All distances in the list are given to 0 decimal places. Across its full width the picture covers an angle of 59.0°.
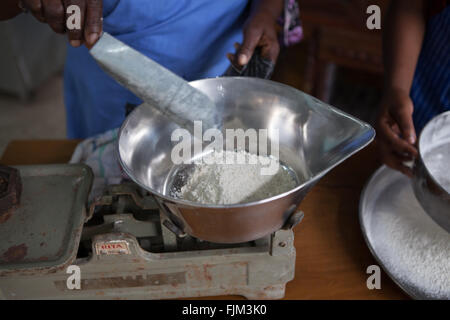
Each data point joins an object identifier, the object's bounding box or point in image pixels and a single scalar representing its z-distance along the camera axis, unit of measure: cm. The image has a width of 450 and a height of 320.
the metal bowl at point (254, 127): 61
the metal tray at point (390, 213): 77
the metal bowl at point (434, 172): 70
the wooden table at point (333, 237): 84
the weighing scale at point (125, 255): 70
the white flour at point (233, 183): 71
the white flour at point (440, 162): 80
